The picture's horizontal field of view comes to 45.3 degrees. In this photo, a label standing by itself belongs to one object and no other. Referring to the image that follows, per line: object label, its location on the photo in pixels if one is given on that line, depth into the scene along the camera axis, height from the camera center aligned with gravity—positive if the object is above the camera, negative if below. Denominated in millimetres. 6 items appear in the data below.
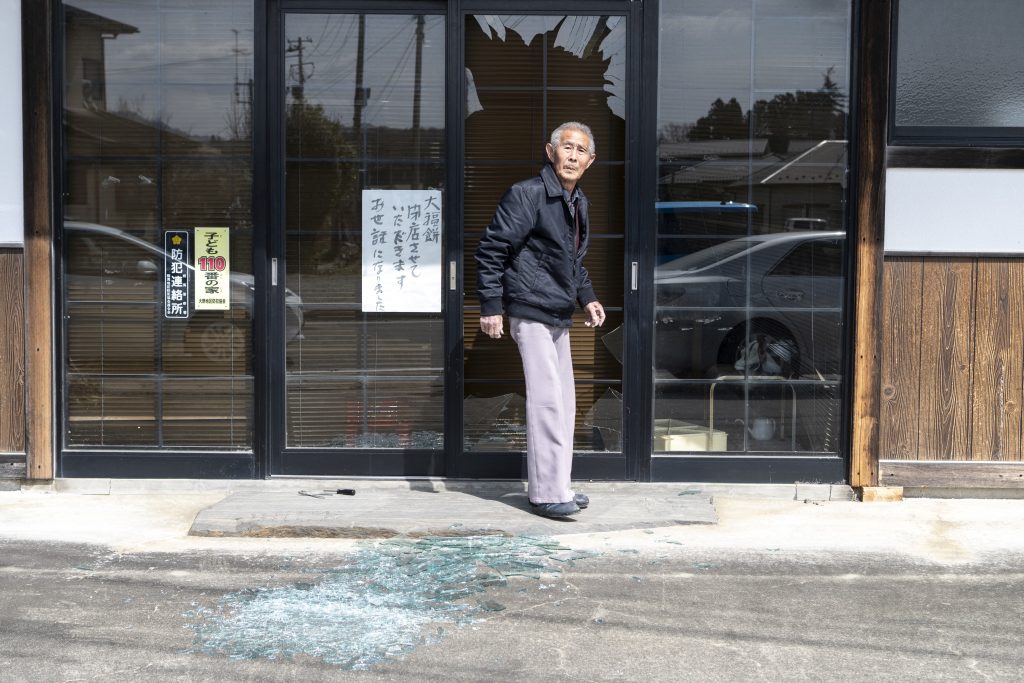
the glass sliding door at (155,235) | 6461 +218
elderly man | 5781 +0
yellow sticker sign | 6512 +55
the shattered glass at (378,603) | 4289 -1254
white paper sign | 6488 +149
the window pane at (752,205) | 6387 +408
